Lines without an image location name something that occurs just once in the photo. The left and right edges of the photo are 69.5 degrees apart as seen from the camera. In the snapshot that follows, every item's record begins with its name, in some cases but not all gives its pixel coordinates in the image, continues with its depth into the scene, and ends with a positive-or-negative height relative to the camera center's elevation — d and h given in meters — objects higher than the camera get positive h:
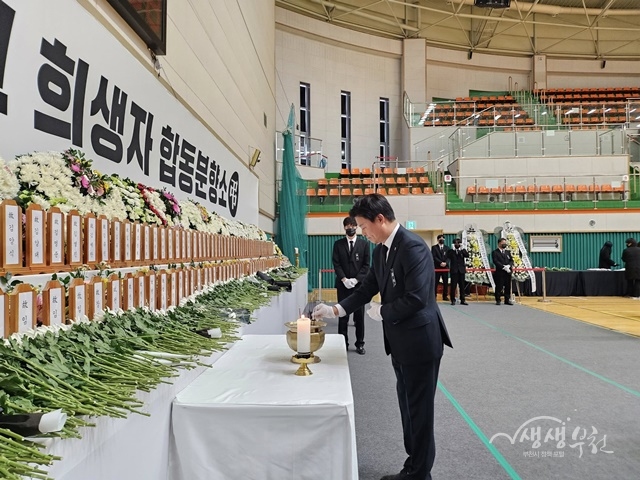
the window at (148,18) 2.96 +1.53
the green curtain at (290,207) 10.12 +0.80
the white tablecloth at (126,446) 0.91 -0.47
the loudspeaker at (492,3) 13.77 +7.12
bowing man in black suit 1.93 -0.33
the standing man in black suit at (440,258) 9.33 -0.35
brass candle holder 1.73 -0.39
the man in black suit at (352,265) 4.94 -0.26
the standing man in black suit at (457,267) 8.87 -0.52
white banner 1.85 +0.78
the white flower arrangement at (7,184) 1.28 +0.17
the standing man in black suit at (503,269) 8.84 -0.56
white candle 1.74 -0.35
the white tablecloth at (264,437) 1.35 -0.58
